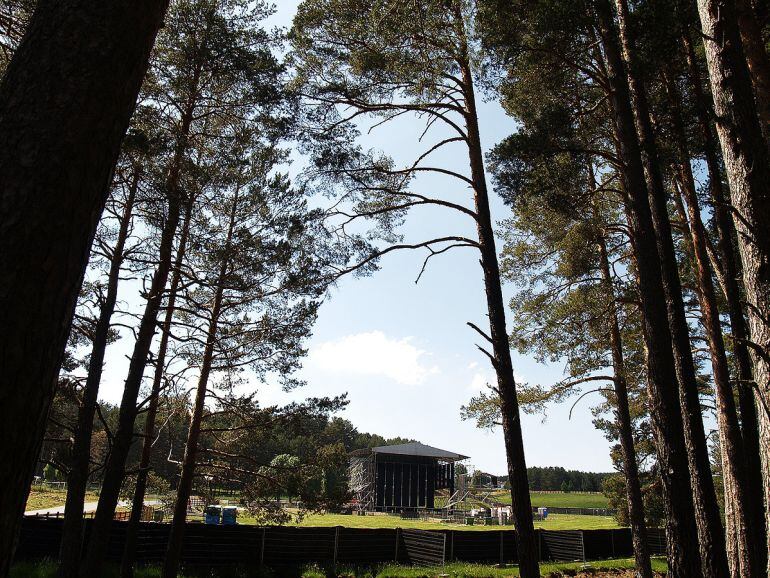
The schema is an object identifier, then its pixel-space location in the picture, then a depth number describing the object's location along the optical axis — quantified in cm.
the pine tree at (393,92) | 661
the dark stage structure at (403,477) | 4319
